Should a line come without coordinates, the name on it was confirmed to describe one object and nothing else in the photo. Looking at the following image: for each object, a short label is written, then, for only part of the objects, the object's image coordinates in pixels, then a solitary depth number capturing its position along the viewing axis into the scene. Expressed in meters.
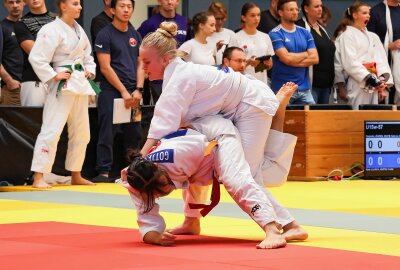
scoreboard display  12.30
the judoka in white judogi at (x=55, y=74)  10.60
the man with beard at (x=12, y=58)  11.43
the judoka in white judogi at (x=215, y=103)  5.95
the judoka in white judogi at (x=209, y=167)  5.82
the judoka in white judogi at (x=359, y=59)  13.17
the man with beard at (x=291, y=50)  12.55
